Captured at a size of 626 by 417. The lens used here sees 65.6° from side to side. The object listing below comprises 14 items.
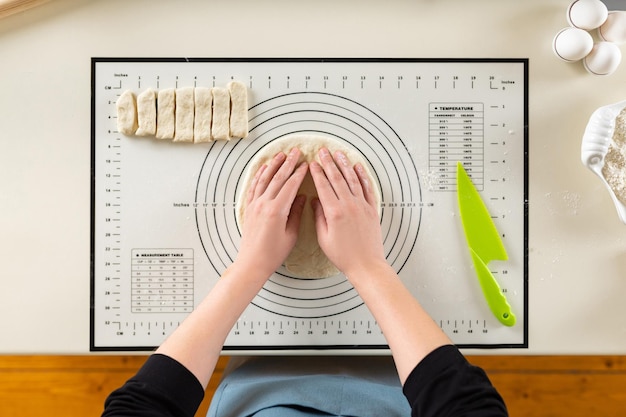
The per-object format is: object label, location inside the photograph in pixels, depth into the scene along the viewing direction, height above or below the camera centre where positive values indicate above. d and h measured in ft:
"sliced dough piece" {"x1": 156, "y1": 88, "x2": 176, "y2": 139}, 2.42 +0.48
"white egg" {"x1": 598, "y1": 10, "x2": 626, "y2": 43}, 2.39 +0.92
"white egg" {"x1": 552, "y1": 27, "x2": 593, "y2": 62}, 2.36 +0.83
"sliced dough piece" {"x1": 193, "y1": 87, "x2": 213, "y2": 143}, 2.42 +0.48
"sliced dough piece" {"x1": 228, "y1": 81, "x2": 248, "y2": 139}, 2.42 +0.51
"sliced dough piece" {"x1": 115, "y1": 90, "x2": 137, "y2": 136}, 2.42 +0.48
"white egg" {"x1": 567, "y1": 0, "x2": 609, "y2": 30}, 2.35 +0.97
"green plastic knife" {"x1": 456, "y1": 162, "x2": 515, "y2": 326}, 2.46 -0.12
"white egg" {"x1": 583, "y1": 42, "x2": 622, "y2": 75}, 2.38 +0.76
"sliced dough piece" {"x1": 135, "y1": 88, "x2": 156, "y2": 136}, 2.42 +0.48
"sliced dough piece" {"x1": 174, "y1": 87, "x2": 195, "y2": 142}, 2.42 +0.48
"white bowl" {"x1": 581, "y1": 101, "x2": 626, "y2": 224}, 2.31 +0.36
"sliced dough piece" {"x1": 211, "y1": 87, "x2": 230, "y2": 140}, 2.42 +0.49
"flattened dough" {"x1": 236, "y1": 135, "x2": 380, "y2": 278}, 2.42 +0.02
